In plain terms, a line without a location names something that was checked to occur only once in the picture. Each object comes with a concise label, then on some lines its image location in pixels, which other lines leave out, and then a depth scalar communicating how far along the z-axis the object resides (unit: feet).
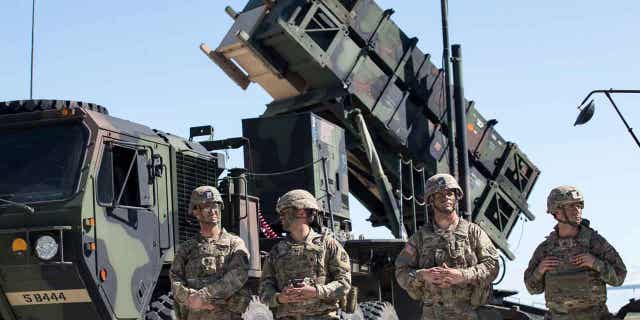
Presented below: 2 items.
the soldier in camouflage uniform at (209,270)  20.76
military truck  22.39
